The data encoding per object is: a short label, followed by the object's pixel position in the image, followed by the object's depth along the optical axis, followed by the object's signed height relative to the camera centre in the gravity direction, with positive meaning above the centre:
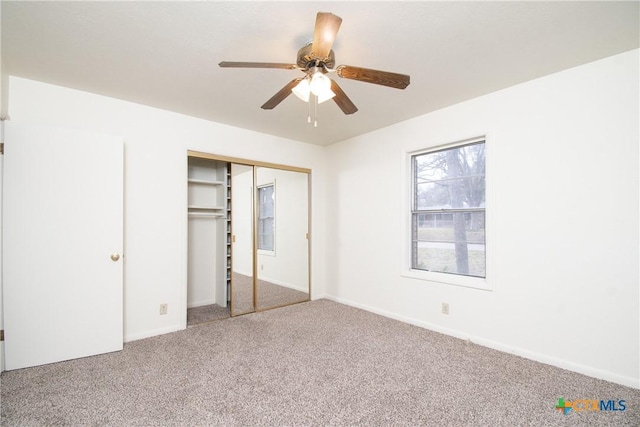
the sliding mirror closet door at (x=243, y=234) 3.84 -0.20
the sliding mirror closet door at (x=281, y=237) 4.01 -0.26
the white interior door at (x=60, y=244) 2.34 -0.21
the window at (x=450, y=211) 3.00 +0.09
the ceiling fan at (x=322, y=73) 1.58 +0.89
